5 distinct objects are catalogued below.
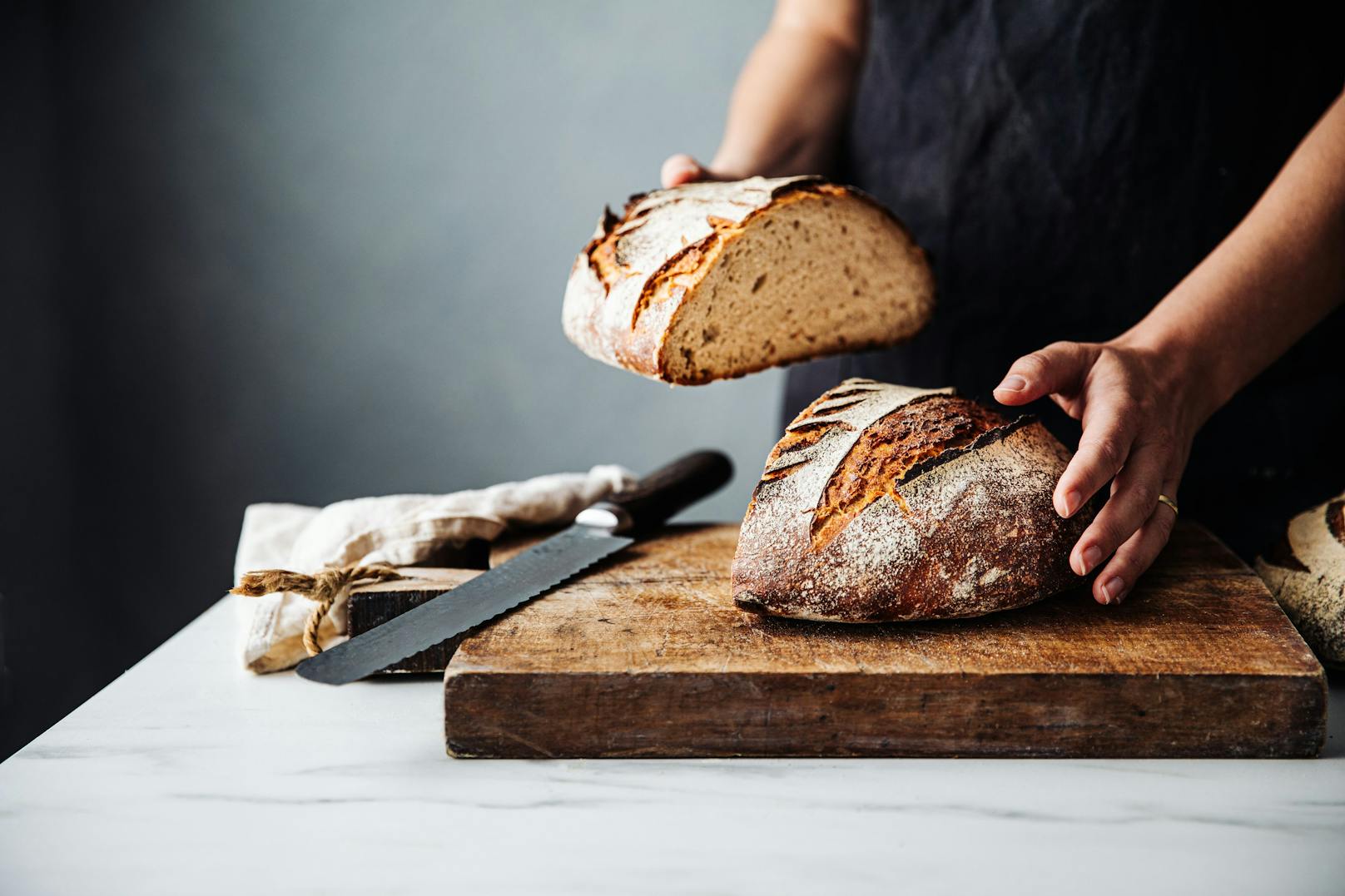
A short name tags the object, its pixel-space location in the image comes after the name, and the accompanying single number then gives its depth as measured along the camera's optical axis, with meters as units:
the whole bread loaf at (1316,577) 1.08
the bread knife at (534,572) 1.01
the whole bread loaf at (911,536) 1.01
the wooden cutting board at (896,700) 0.94
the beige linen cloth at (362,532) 1.17
